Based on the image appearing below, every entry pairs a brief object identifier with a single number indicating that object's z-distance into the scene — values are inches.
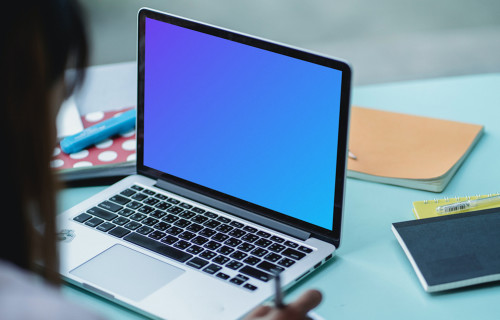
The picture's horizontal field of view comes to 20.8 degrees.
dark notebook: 56.7
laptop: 57.5
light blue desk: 56.4
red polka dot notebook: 66.1
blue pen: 67.8
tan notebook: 64.8
